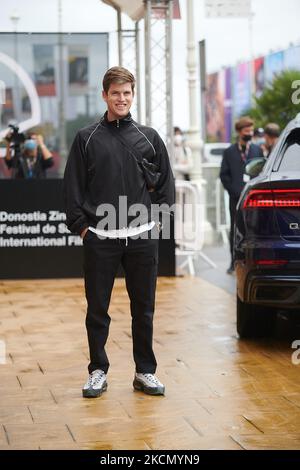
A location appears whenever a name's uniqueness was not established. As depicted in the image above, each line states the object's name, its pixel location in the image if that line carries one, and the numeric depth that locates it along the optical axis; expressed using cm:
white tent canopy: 1332
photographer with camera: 1431
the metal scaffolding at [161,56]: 1296
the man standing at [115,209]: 675
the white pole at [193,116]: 1886
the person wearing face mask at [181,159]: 2002
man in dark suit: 1355
